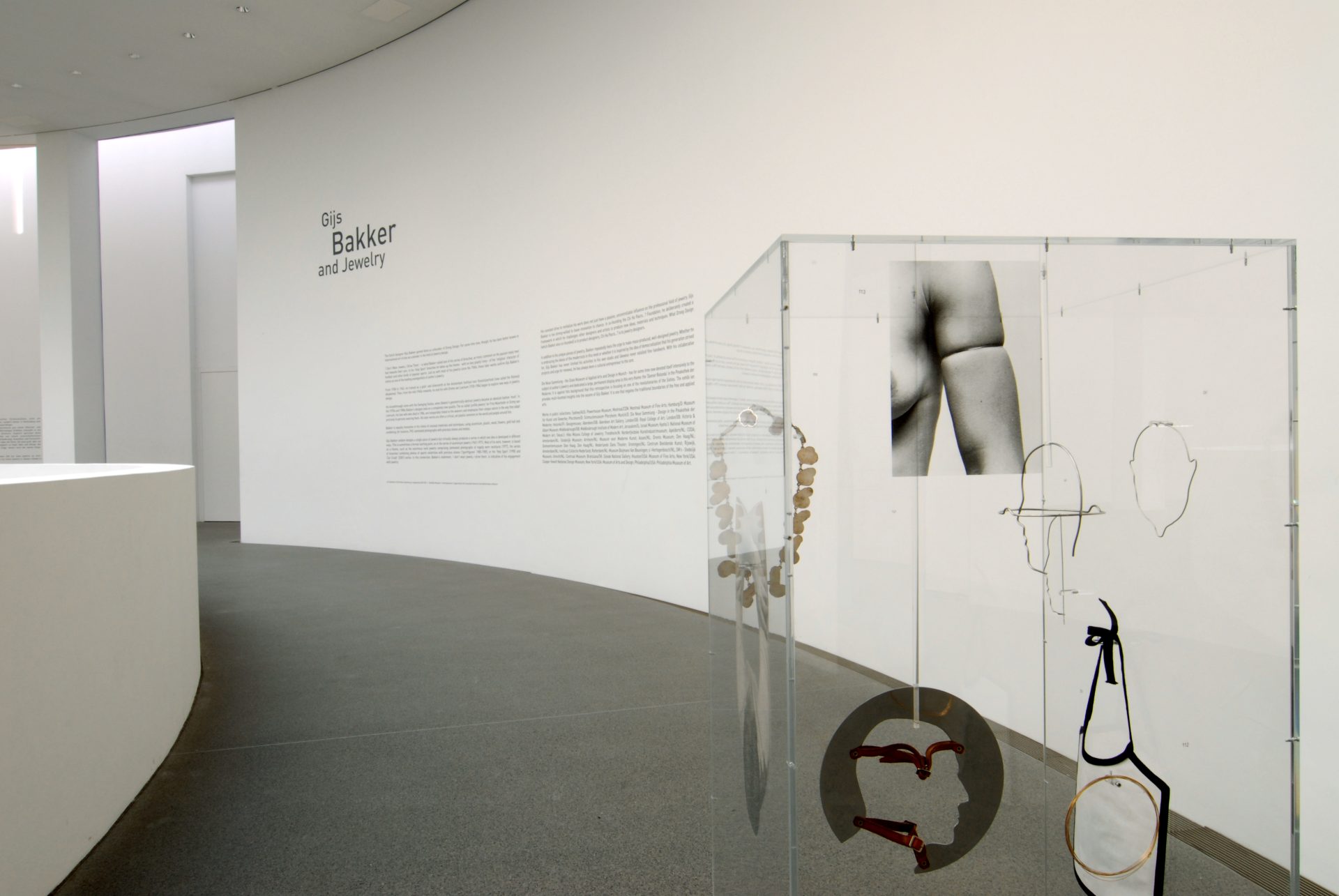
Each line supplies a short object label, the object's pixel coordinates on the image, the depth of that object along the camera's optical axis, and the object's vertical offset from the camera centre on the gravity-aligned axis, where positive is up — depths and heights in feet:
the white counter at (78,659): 5.99 -1.84
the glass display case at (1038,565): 4.95 -0.78
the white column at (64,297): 35.01 +5.71
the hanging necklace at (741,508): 4.94 -0.50
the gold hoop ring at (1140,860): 5.10 -2.44
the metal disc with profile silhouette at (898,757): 4.97 -1.86
